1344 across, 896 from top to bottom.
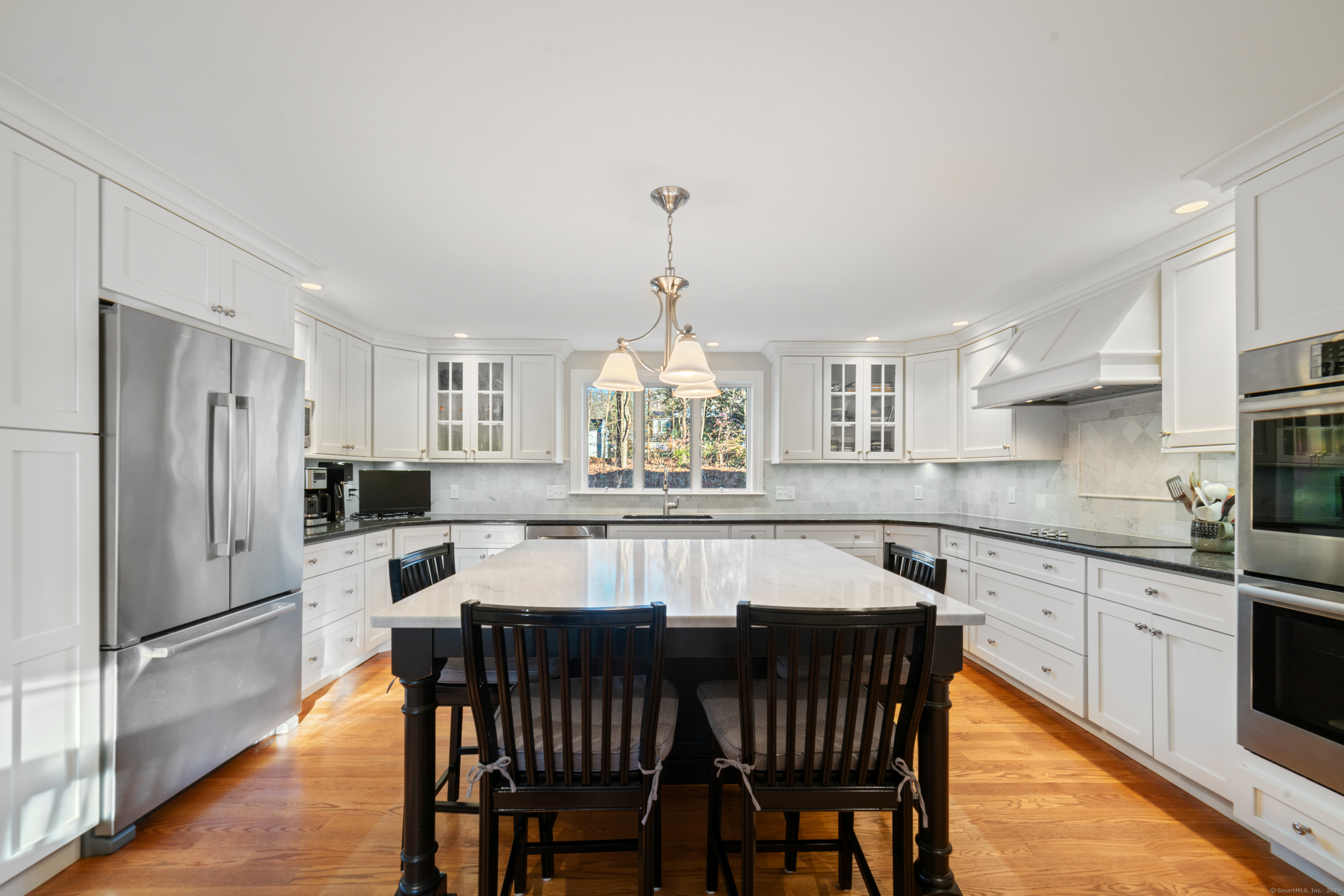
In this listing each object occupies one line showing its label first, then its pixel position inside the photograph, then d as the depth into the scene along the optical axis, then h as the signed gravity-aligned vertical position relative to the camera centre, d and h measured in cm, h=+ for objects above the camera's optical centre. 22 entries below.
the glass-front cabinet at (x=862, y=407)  493 +42
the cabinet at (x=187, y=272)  201 +74
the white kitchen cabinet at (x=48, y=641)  165 -56
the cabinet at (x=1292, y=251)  176 +66
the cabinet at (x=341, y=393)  371 +43
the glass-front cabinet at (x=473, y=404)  485 +43
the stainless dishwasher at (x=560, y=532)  405 -57
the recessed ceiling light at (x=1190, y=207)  231 +100
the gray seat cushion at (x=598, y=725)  142 -70
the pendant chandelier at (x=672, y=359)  223 +38
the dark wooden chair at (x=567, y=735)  128 -68
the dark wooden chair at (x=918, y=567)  204 -42
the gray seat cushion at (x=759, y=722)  143 -70
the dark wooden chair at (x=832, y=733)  128 -69
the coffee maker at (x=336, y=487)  401 -21
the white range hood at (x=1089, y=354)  273 +53
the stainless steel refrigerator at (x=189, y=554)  195 -38
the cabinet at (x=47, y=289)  167 +51
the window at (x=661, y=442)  532 +13
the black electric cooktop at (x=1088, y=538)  285 -44
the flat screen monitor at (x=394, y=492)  436 -28
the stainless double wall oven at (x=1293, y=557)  171 -32
